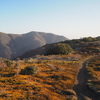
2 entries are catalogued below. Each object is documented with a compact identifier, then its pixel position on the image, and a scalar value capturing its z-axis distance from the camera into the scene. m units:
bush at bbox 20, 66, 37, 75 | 16.04
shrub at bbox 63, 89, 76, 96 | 12.20
